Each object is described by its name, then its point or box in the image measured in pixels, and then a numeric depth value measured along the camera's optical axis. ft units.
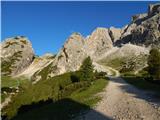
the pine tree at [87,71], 83.38
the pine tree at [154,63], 85.92
